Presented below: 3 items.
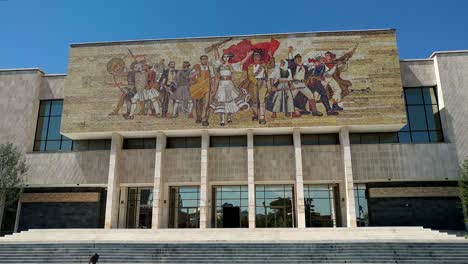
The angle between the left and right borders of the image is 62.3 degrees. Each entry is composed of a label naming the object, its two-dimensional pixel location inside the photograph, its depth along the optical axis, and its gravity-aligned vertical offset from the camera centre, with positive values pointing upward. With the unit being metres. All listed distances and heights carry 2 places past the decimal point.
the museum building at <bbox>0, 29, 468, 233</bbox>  30.47 +5.93
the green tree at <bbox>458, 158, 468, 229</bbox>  27.73 +2.47
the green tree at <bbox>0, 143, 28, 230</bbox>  30.48 +3.92
